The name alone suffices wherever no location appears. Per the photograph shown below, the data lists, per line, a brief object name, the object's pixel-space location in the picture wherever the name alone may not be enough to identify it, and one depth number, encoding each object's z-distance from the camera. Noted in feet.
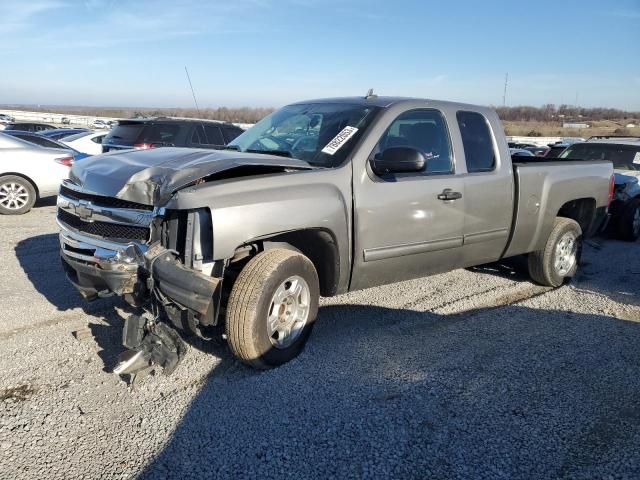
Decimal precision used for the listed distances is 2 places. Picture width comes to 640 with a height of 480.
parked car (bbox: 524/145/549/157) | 71.55
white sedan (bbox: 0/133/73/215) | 30.14
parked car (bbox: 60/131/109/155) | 52.06
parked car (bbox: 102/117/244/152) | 33.19
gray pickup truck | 10.89
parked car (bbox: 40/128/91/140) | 69.48
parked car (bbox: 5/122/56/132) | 73.72
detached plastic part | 11.00
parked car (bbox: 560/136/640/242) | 28.78
